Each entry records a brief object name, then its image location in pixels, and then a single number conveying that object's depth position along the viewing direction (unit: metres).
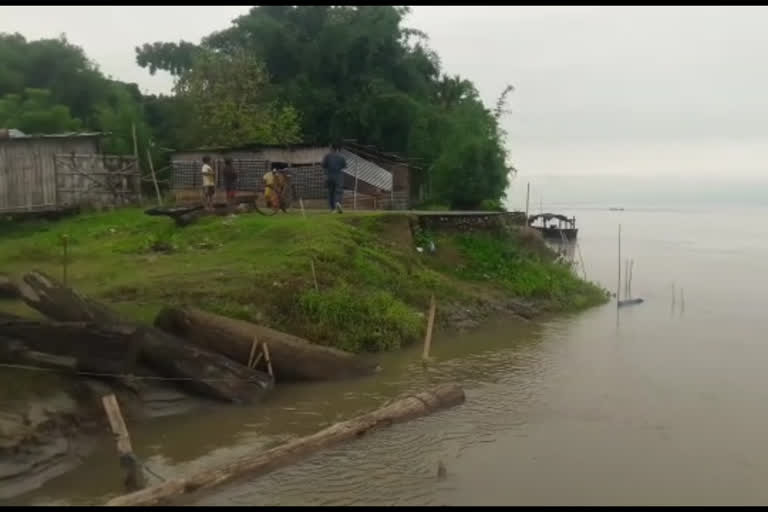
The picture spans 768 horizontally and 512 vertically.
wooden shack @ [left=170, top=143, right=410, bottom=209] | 23.08
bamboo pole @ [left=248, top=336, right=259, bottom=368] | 10.52
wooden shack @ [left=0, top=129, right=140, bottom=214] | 18.91
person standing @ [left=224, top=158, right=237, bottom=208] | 20.41
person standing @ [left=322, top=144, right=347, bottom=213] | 18.31
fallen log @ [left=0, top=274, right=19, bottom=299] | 11.60
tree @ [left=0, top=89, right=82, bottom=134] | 27.25
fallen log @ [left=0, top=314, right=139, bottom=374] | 8.96
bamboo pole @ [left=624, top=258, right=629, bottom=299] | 21.62
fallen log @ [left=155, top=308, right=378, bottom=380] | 10.59
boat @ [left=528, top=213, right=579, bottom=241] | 39.19
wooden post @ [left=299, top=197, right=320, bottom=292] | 13.15
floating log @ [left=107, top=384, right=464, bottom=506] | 6.43
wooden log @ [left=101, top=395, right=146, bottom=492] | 7.05
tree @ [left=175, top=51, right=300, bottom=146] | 29.31
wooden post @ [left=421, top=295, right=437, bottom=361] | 12.23
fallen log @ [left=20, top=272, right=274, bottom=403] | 9.66
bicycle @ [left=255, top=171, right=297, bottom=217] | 18.77
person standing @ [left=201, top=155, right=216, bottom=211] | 19.03
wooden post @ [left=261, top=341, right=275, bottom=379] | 10.52
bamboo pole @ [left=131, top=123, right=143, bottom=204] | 22.00
